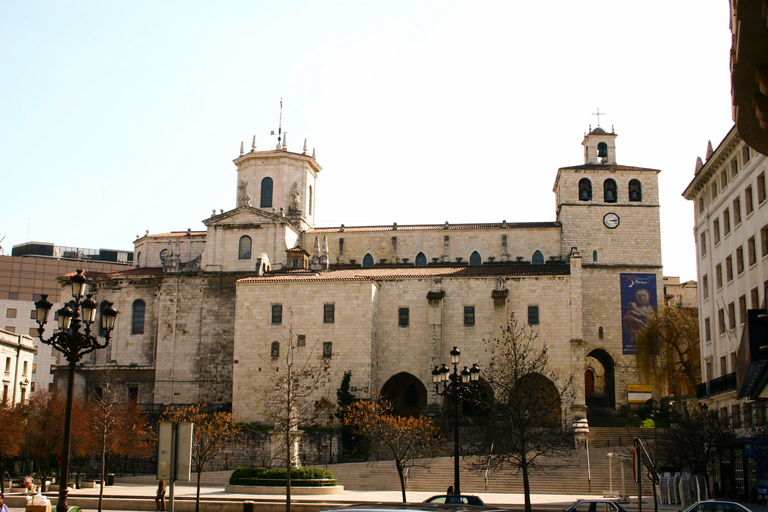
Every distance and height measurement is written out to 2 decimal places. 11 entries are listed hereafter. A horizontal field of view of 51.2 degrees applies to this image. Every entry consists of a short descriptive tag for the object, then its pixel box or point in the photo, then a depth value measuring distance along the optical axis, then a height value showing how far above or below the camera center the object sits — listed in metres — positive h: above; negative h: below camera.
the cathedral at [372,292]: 50.97 +7.29
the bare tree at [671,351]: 48.53 +3.23
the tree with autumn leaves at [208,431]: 34.41 -1.36
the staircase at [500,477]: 37.28 -3.56
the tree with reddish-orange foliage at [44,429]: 42.84 -1.58
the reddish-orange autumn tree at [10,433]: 38.41 -1.62
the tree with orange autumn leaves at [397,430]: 35.28 -1.30
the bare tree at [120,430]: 43.97 -1.73
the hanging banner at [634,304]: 55.50 +6.88
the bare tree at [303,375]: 49.44 +1.76
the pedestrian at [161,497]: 27.64 -3.32
